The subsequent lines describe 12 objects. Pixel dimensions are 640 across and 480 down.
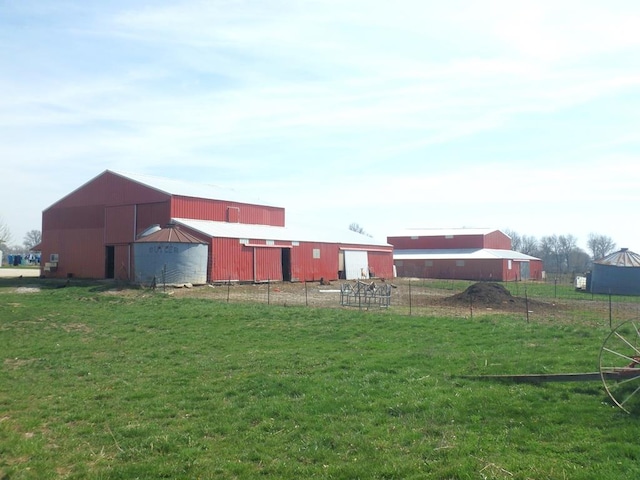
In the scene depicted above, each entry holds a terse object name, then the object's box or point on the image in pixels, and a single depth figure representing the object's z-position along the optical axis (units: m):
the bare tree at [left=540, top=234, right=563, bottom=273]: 137.25
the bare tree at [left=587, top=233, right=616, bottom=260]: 144.00
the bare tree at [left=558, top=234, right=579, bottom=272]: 135.12
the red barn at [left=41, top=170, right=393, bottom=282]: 41.34
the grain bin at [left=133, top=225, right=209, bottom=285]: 36.56
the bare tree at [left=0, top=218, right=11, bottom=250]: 77.97
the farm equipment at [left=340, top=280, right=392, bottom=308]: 25.72
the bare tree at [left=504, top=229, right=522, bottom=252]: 145.32
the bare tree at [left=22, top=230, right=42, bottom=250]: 165.06
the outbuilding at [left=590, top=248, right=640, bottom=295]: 46.81
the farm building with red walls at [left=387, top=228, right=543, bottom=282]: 67.31
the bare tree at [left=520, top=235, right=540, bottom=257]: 141.12
